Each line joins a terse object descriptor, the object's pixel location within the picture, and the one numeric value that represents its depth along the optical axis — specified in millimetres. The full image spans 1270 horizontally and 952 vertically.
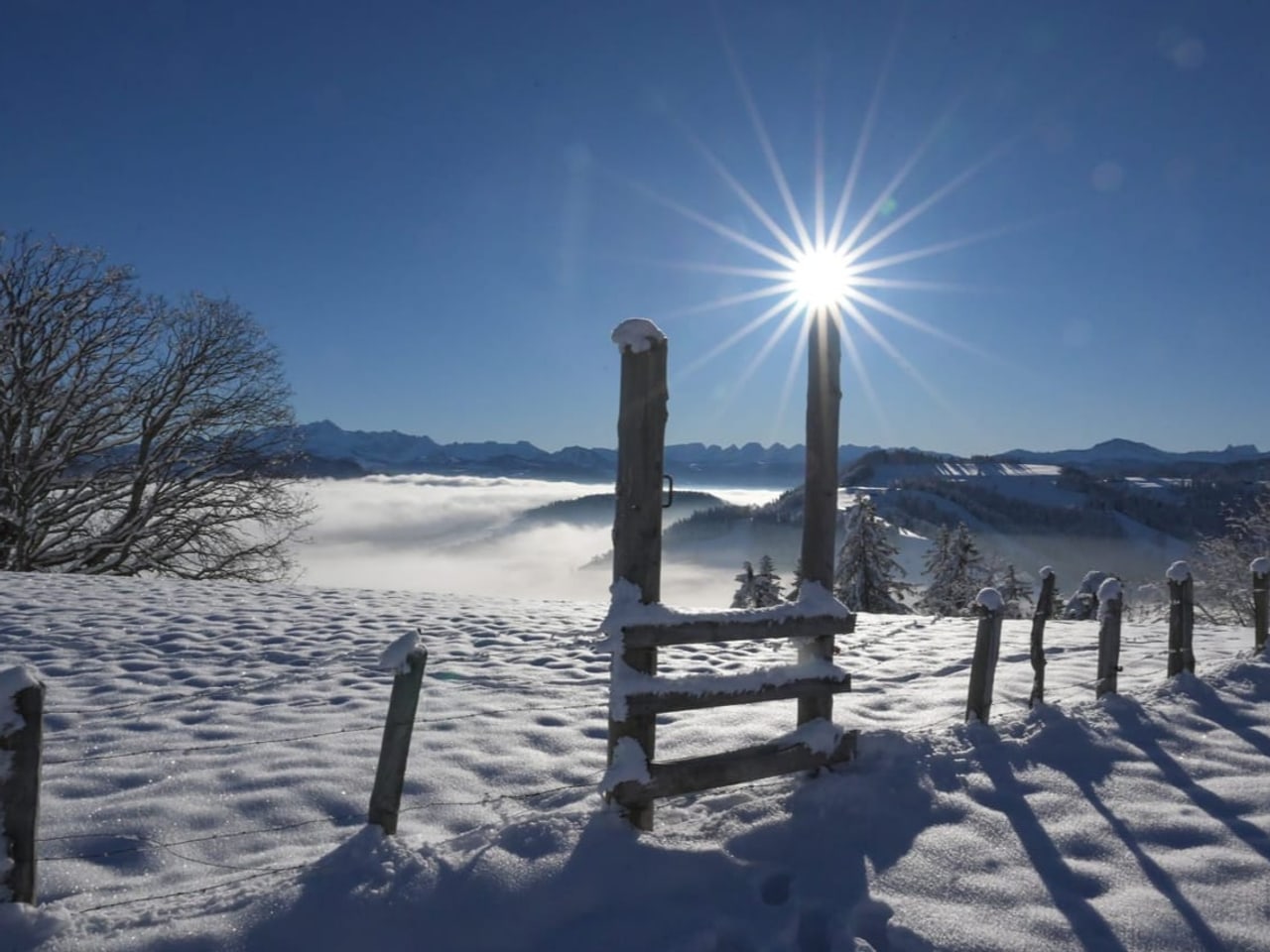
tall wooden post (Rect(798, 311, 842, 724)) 5000
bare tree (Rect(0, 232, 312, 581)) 16062
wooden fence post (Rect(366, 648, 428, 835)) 3582
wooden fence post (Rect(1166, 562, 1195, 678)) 7496
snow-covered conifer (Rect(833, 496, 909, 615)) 30516
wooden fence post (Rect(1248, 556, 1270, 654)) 8539
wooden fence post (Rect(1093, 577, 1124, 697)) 6742
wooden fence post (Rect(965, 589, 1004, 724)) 5820
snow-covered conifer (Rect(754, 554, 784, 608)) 33125
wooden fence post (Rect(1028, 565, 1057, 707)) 6367
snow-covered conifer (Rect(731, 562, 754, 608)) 33625
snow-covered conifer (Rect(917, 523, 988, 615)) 34031
